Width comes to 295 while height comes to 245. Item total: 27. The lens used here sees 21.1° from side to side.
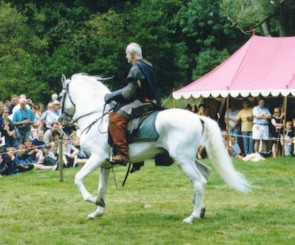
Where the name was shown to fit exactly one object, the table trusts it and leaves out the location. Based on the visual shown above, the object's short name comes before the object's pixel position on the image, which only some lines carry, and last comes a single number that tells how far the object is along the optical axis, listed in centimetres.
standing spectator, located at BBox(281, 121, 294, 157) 2330
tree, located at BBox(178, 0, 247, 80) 4562
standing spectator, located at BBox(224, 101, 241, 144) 2484
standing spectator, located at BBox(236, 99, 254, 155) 2412
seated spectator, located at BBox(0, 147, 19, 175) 2006
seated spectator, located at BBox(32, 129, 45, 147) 2195
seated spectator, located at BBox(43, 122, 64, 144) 2156
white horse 1167
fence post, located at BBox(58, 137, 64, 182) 1801
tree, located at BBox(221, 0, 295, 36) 4031
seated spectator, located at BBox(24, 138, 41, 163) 2117
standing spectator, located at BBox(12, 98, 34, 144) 2144
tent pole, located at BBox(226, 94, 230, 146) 2504
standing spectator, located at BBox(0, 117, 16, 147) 2040
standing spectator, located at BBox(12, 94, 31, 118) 2165
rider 1178
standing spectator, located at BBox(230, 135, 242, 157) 2419
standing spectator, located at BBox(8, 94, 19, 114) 2288
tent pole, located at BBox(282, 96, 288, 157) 2350
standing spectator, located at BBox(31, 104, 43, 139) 2239
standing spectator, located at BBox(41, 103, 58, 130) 2223
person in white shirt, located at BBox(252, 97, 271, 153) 2364
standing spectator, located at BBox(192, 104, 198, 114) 2592
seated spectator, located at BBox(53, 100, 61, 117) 2250
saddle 1177
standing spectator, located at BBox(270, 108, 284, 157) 2378
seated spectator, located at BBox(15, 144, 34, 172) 2092
